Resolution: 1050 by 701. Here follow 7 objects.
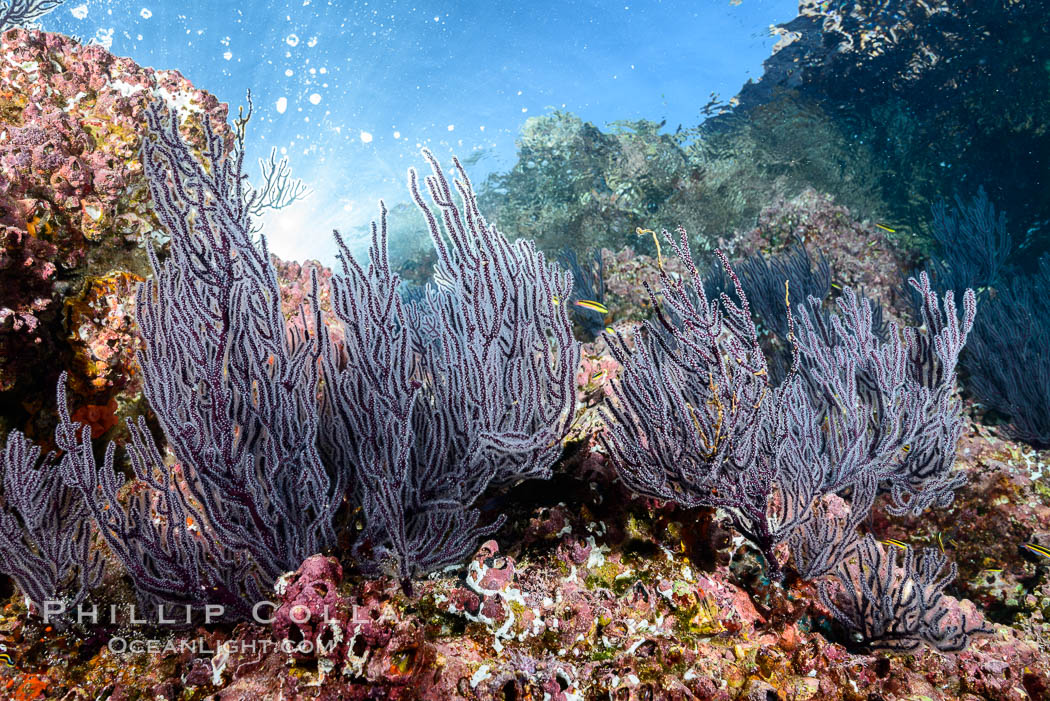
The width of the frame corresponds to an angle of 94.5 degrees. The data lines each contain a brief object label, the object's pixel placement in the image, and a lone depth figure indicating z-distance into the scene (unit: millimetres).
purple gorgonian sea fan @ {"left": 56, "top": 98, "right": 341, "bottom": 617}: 1958
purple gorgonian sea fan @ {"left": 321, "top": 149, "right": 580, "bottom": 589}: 2242
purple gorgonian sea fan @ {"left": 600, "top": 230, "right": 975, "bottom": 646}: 2277
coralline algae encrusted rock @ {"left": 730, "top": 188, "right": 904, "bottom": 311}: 7066
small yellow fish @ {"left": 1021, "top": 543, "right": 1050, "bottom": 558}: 3199
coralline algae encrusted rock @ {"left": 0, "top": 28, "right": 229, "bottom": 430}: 2734
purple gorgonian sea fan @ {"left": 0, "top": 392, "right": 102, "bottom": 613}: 2113
